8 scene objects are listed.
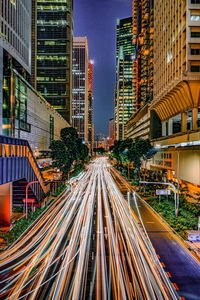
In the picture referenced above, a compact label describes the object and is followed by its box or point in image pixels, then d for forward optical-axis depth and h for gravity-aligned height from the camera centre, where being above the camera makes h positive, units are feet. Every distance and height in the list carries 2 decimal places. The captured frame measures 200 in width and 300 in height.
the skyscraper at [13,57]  137.28 +78.99
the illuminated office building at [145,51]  255.91 +154.82
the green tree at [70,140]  158.51 +10.28
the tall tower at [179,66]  139.64 +71.75
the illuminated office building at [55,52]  371.15 +194.40
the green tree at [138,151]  144.05 +0.67
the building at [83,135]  642.88 +56.72
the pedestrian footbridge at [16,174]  57.93 -8.01
